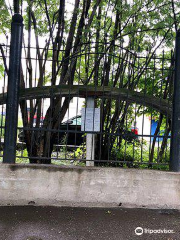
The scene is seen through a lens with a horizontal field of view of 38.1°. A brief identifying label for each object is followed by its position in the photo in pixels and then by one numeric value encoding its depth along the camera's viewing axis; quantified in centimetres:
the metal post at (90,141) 401
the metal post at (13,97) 367
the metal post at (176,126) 381
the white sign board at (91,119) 395
